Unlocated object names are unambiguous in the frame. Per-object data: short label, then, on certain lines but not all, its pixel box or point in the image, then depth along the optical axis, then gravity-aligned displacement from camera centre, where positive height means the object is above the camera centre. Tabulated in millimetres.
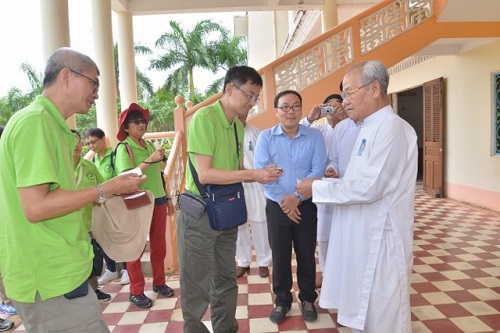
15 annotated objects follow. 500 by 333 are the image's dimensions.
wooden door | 7977 -38
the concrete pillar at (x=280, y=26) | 16867 +5177
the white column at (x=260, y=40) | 18359 +5004
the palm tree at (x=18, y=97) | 20797 +3109
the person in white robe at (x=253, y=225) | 3883 -859
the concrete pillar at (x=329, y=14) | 7449 +2487
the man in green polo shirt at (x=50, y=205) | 1230 -185
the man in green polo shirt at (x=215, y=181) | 2053 -210
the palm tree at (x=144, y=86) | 22712 +3635
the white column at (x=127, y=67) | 7594 +1629
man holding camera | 3348 +20
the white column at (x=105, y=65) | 6296 +1402
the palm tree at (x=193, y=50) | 21586 +5375
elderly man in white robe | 1917 -361
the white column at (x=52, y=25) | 4172 +1377
